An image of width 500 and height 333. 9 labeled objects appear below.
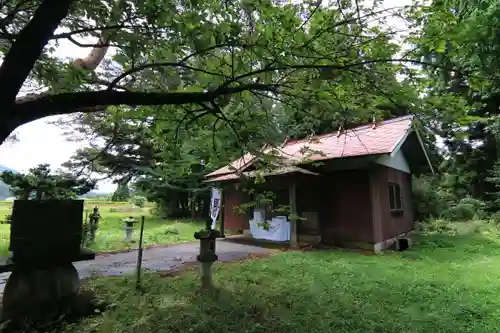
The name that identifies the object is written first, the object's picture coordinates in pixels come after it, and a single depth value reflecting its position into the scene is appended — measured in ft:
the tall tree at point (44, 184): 13.44
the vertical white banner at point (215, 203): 39.32
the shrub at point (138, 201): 76.20
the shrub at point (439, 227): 39.56
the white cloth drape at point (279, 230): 31.92
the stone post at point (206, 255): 16.20
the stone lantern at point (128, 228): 34.04
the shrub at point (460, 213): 46.85
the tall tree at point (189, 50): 7.48
